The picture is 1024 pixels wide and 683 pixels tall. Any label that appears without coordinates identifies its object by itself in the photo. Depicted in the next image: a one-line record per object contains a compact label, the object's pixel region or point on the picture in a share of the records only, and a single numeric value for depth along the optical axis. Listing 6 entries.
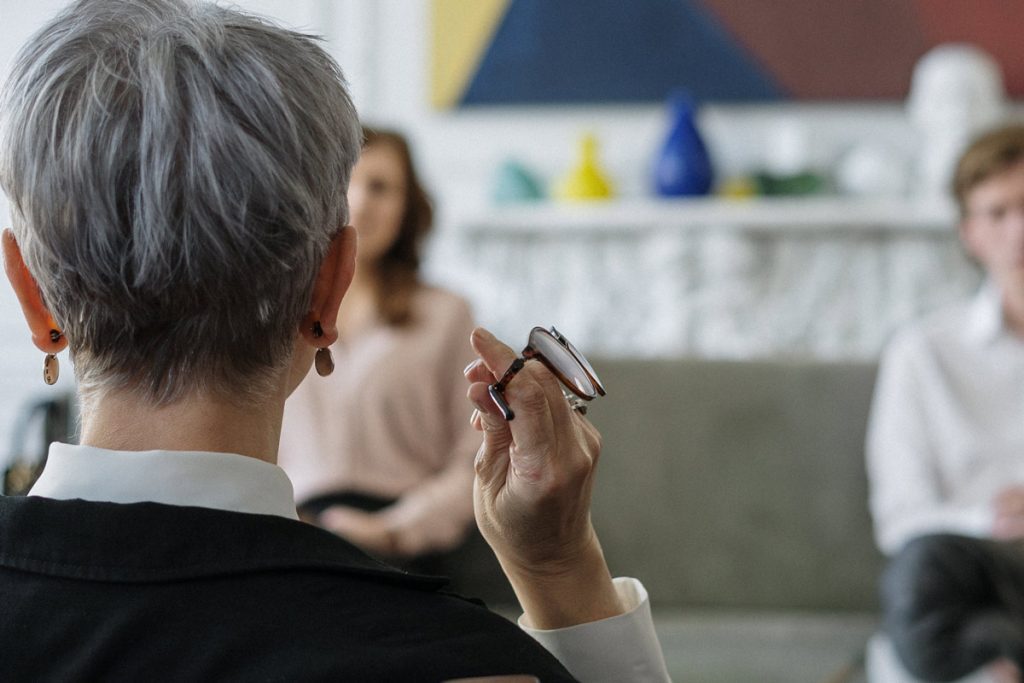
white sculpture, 3.07
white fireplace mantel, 3.19
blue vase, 3.15
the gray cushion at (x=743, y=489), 2.40
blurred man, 2.31
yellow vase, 3.23
